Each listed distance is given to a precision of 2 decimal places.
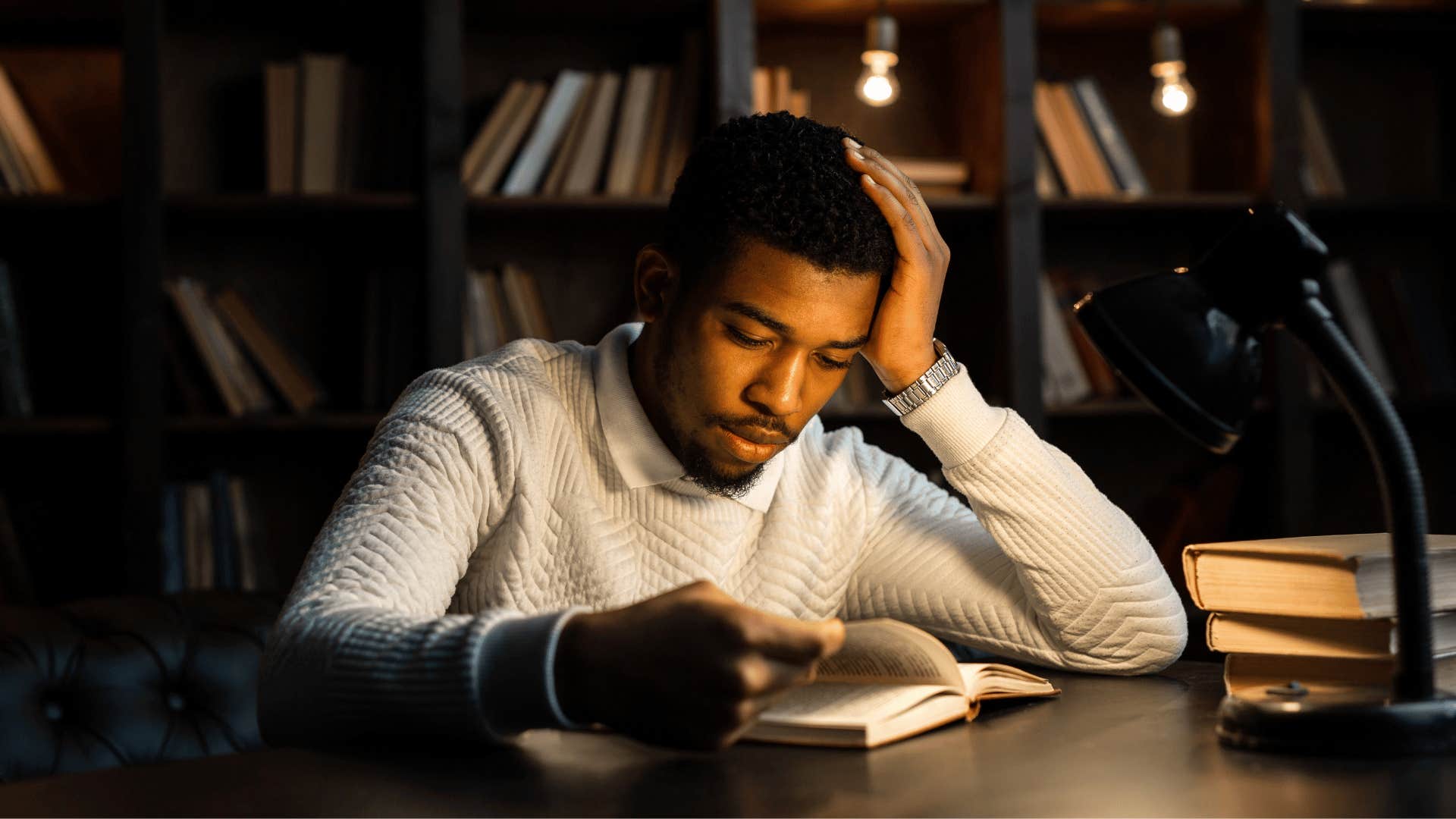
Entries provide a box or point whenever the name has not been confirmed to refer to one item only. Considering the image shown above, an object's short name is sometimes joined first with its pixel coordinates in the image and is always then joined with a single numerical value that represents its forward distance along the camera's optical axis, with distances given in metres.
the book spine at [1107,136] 2.91
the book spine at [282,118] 2.67
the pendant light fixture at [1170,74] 2.63
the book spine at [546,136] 2.71
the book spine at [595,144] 2.74
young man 1.20
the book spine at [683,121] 2.75
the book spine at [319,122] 2.66
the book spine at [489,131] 2.72
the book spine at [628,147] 2.74
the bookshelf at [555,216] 2.60
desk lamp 0.86
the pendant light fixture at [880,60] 2.57
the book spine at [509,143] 2.72
